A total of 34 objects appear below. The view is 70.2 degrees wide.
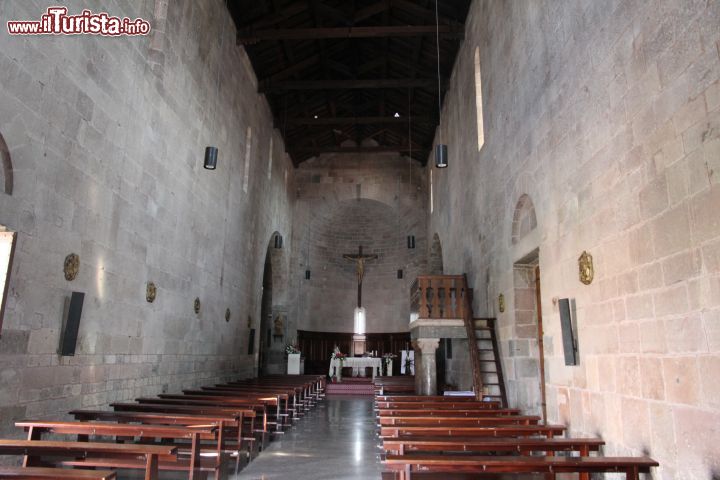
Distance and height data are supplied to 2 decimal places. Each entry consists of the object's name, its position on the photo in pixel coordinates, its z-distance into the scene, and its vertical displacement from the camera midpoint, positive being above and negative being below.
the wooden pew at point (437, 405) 7.10 -0.68
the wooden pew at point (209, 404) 6.96 -0.69
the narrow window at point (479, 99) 10.84 +5.41
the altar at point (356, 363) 17.81 -0.28
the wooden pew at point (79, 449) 3.51 -0.67
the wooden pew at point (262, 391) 9.04 -0.68
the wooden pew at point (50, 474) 2.71 -0.66
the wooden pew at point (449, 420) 5.51 -0.70
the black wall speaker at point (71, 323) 5.94 +0.32
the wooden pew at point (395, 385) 11.92 -0.72
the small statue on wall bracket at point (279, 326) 18.81 +1.00
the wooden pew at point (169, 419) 5.42 -0.71
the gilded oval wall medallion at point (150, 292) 8.20 +0.95
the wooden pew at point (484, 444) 4.20 -0.72
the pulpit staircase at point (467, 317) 8.77 +0.71
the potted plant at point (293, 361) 17.58 -0.24
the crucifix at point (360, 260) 21.39 +3.88
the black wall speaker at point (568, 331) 5.58 +0.29
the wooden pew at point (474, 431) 4.93 -0.72
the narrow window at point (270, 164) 16.67 +6.04
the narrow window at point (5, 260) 4.93 +0.85
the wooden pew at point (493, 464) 3.42 -0.72
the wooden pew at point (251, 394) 8.52 -0.69
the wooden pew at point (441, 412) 6.27 -0.69
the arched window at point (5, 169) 5.08 +1.77
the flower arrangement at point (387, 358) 18.04 -0.11
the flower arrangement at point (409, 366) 19.57 -0.40
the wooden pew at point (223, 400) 7.21 -0.69
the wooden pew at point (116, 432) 4.44 -0.69
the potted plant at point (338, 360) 17.64 -0.19
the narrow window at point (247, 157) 13.95 +5.30
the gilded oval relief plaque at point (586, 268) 5.24 +0.90
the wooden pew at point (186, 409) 6.19 -0.69
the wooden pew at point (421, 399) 7.80 -0.67
